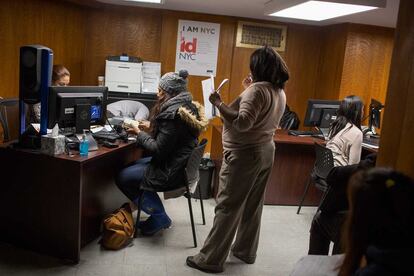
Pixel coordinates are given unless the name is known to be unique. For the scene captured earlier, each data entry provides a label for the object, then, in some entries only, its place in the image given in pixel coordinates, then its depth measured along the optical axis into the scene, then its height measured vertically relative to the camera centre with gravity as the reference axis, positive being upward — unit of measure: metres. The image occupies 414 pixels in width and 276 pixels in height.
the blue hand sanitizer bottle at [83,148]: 2.58 -0.54
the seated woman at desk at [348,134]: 3.35 -0.38
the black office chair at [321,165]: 3.40 -0.70
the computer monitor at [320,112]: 4.18 -0.28
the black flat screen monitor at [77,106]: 2.65 -0.30
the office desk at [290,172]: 4.01 -0.91
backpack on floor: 2.81 -1.17
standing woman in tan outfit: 2.36 -0.43
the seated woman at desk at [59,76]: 3.64 -0.13
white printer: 5.05 -0.07
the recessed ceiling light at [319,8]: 3.20 +0.70
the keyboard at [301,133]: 4.26 -0.53
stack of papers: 5.23 -0.07
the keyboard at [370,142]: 3.85 -0.52
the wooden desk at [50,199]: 2.50 -0.91
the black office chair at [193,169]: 2.89 -0.71
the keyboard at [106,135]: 3.01 -0.53
